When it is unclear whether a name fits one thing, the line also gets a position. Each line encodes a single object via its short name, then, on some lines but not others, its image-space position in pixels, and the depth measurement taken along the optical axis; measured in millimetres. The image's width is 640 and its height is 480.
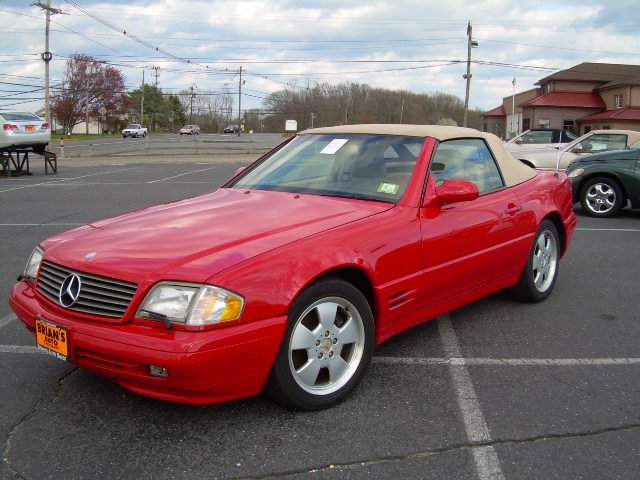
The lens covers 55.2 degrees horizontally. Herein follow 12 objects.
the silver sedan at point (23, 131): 18206
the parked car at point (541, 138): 16750
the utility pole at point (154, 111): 108950
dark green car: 9633
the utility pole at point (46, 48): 31359
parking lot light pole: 46031
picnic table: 18841
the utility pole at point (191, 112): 113700
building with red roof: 52062
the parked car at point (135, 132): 67650
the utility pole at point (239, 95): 87244
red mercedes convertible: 2691
